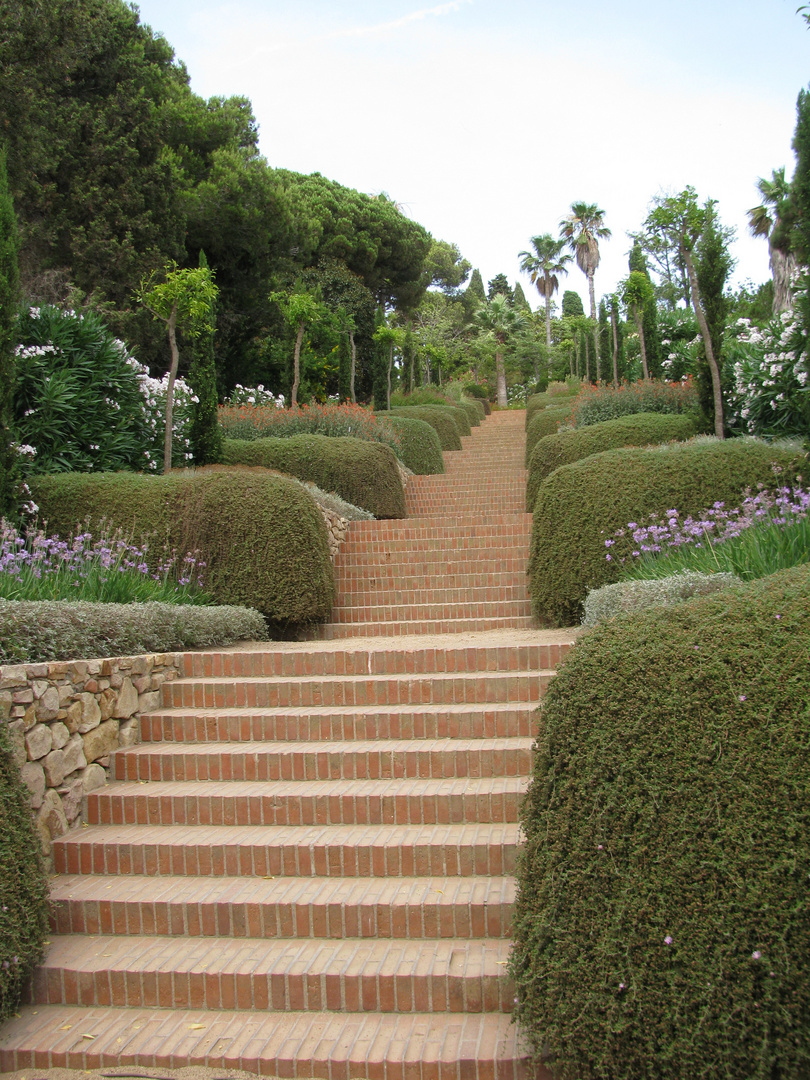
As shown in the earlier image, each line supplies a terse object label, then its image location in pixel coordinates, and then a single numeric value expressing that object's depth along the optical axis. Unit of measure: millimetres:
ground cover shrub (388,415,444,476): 14555
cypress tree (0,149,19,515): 7559
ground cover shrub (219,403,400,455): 13719
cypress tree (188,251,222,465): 11141
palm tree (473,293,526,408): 38094
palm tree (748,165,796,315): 24734
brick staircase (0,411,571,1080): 3049
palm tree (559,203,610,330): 49281
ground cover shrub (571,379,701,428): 13188
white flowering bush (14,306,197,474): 9055
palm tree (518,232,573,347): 52500
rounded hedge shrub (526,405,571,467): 14995
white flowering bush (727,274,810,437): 9445
